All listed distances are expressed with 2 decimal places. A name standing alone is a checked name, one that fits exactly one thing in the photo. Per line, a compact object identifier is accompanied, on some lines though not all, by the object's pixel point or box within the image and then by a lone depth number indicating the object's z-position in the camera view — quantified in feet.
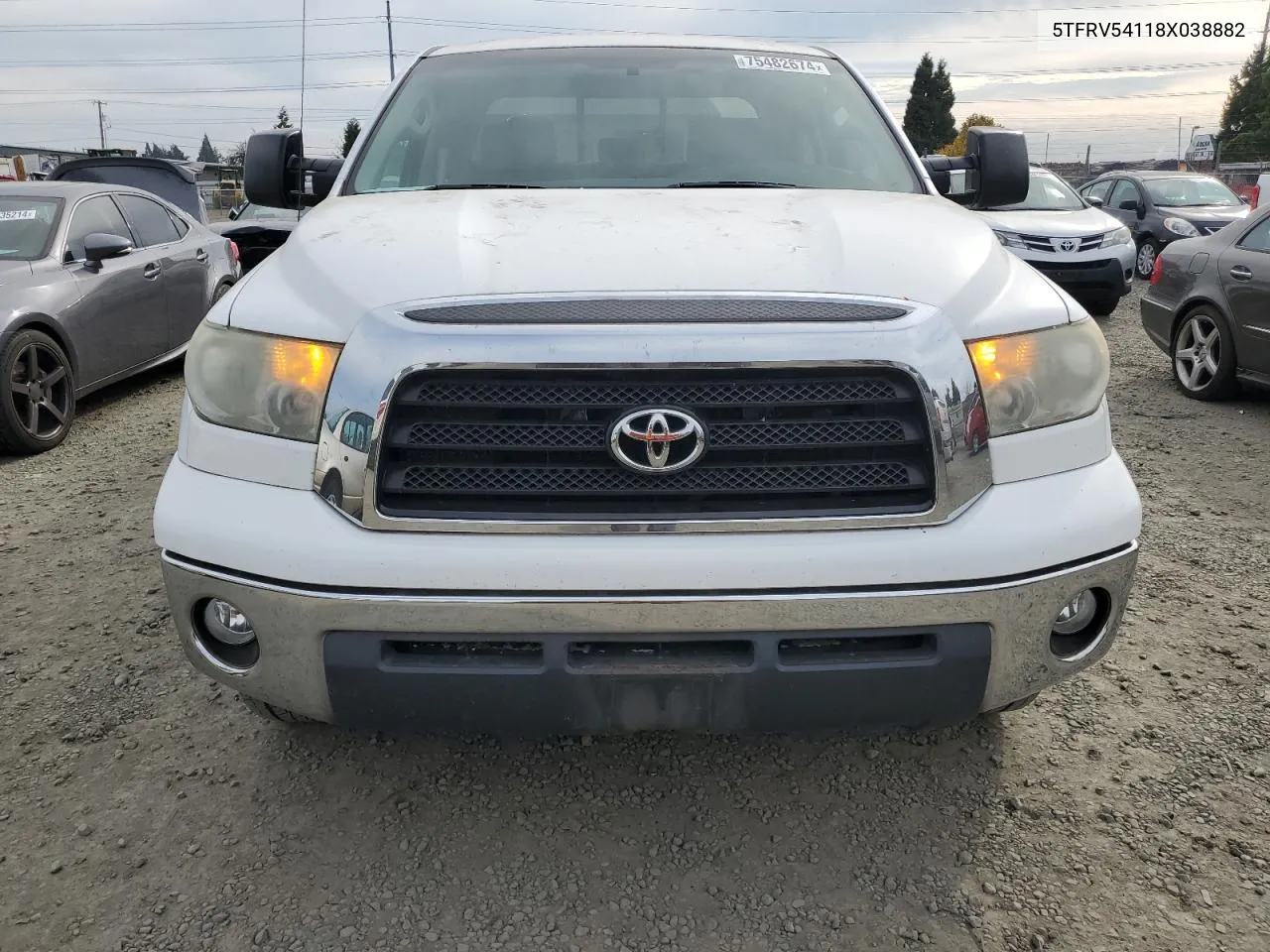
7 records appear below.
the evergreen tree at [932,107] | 231.09
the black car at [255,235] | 36.91
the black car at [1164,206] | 44.57
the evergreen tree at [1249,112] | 180.96
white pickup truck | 6.23
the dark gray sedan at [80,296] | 18.51
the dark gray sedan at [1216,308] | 20.59
